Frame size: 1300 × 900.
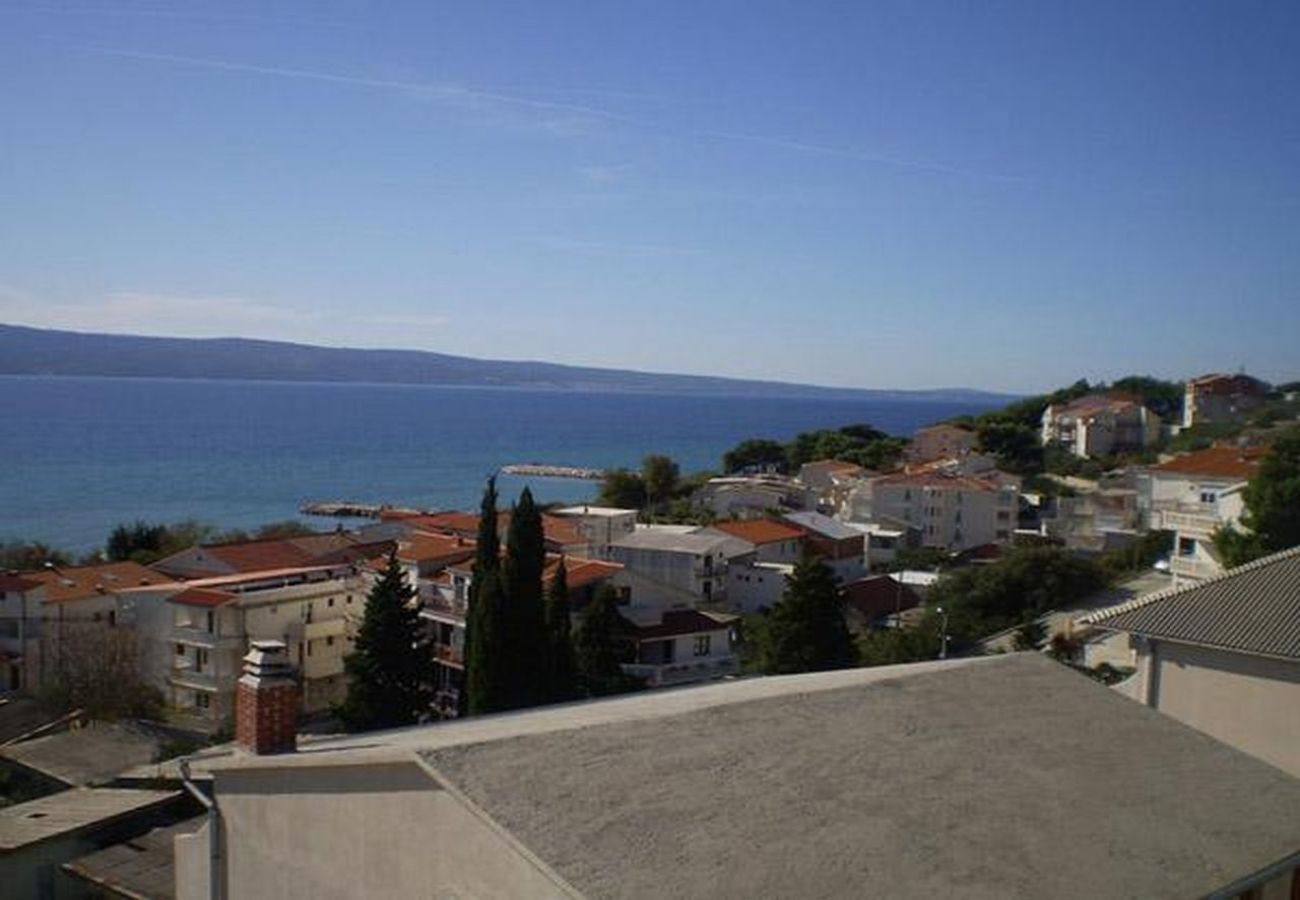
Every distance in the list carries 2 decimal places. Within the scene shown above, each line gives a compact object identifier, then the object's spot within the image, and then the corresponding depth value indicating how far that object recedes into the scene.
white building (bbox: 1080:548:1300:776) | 13.16
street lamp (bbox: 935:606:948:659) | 28.72
